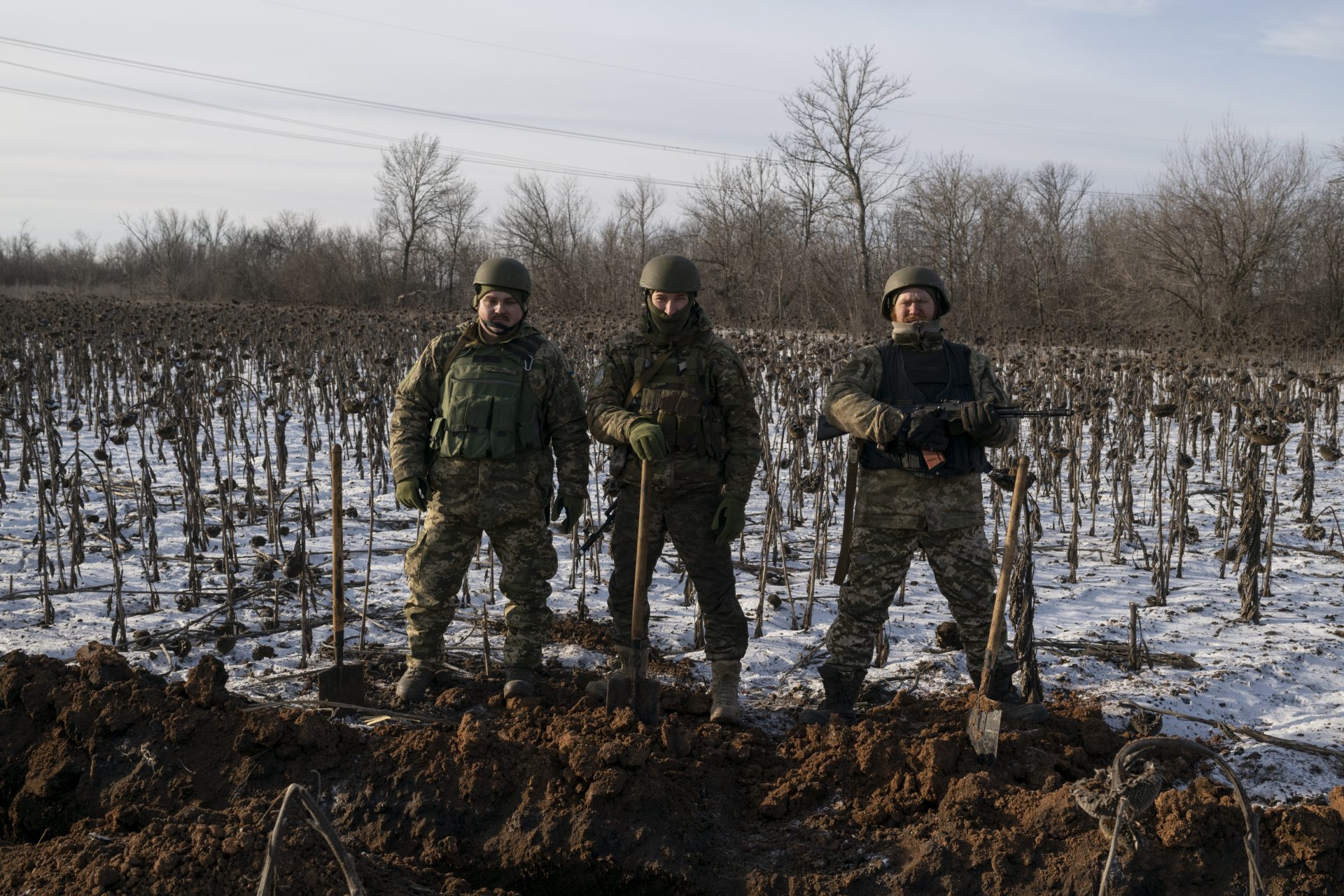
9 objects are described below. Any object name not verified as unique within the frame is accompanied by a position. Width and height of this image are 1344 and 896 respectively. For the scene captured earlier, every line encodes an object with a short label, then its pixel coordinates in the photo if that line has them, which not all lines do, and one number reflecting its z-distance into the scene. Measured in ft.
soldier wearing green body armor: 13.83
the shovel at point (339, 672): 13.38
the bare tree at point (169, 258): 143.23
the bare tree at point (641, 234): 118.69
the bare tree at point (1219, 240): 73.41
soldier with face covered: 13.55
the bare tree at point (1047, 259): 94.22
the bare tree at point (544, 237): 122.93
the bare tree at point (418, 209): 155.84
